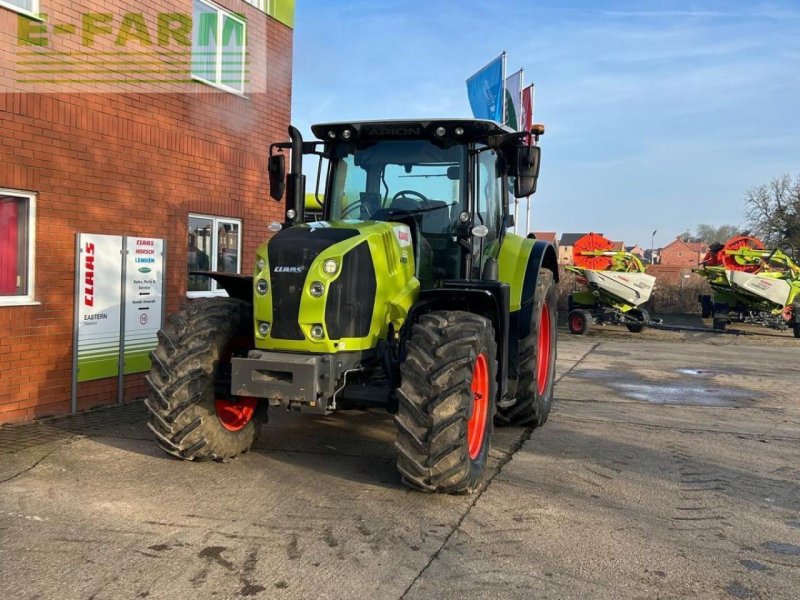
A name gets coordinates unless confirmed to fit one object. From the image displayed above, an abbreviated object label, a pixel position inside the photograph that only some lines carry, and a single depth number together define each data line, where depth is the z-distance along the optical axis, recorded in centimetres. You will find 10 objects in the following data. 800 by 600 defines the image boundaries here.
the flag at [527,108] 1559
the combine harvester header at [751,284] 1816
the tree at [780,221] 3180
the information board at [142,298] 777
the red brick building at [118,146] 661
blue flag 1492
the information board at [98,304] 720
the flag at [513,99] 1491
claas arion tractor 448
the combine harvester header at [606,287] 1822
